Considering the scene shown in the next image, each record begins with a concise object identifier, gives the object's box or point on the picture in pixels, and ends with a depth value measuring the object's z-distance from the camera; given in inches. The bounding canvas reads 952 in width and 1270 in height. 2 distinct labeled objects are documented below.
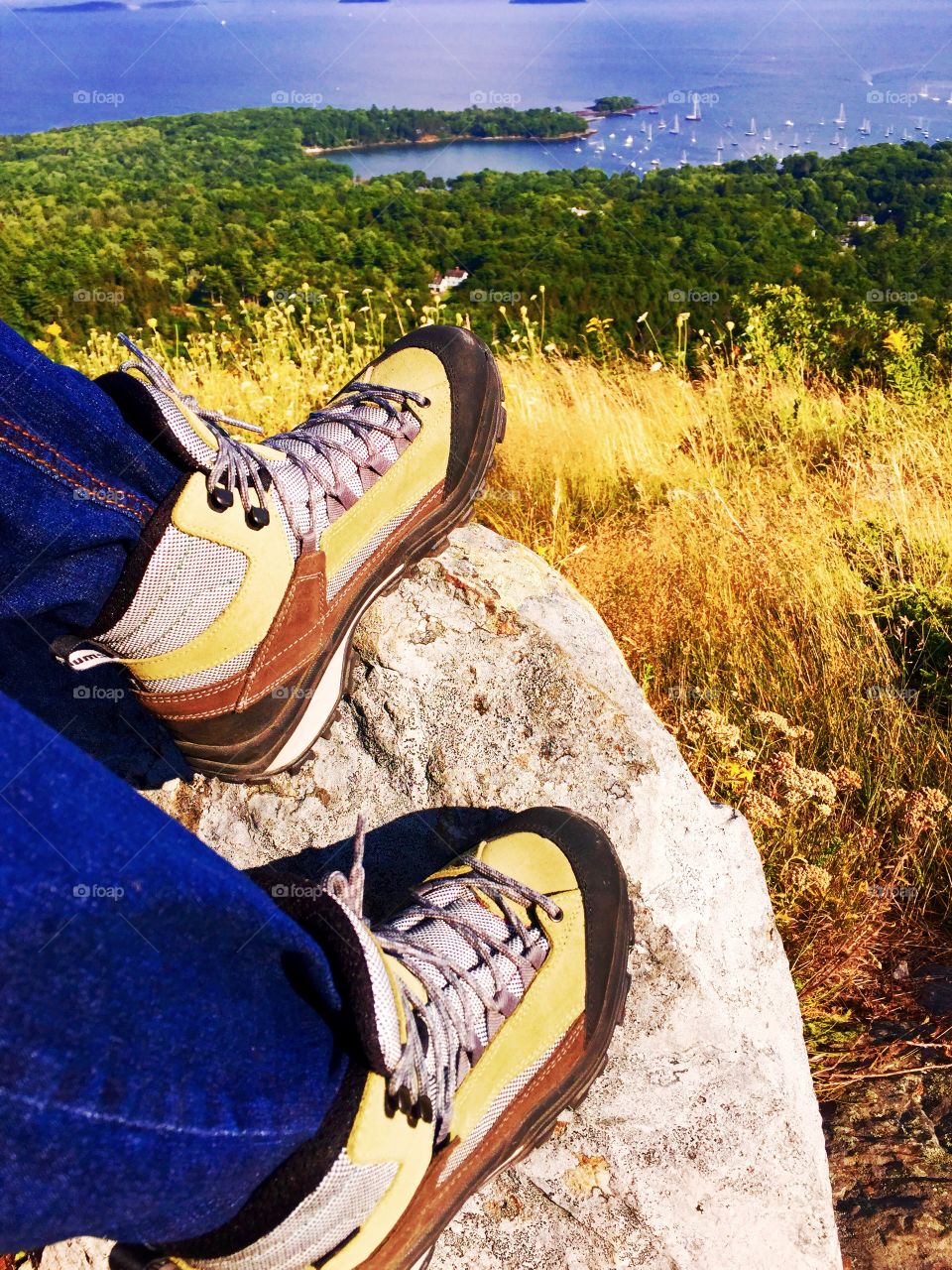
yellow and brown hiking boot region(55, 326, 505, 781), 22.6
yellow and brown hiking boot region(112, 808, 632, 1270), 17.9
